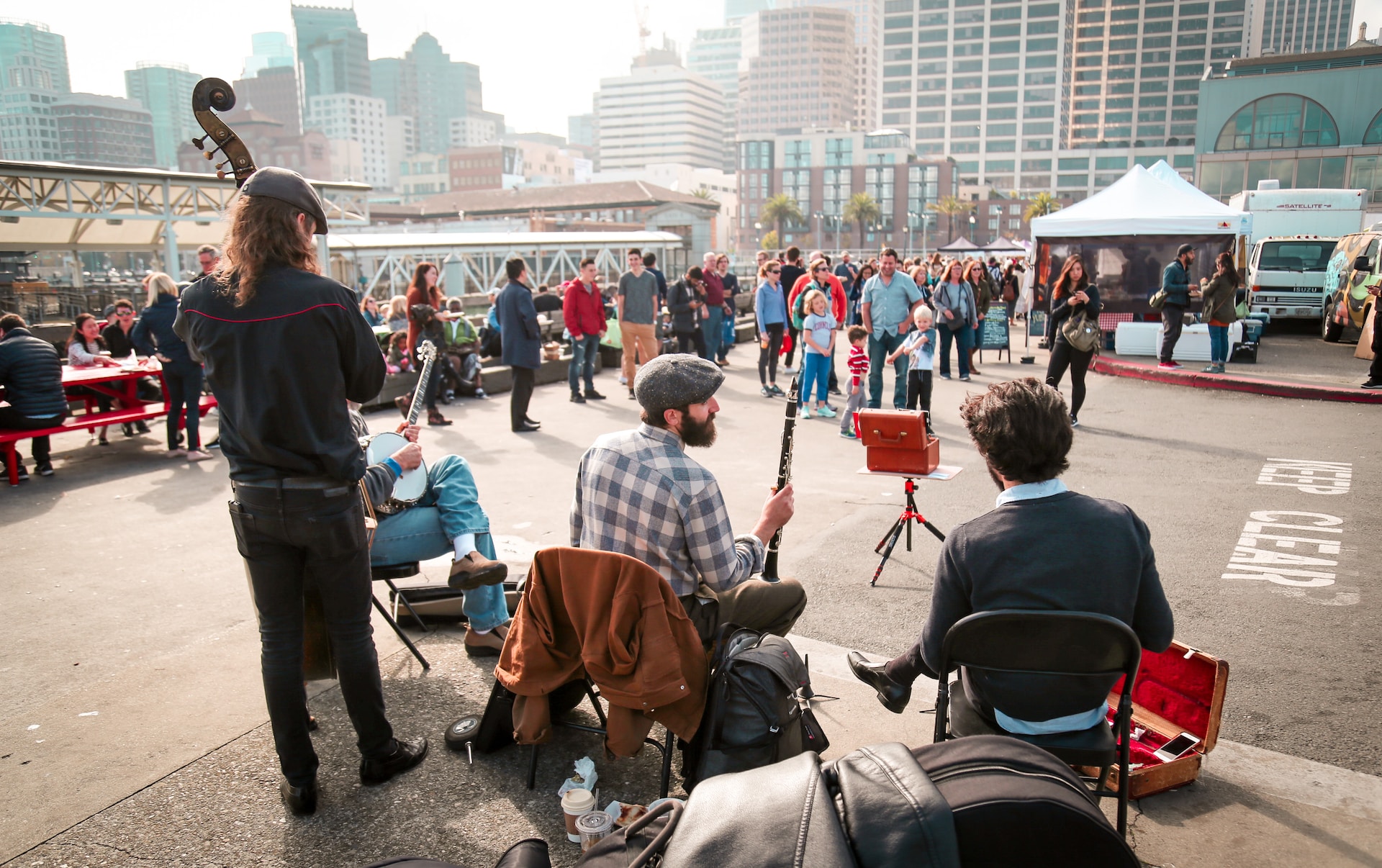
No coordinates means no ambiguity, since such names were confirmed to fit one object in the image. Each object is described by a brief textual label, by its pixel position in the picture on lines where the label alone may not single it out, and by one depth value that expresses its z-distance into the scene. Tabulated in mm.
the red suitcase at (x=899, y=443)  5227
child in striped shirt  9477
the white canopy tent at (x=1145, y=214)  16828
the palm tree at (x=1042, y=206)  101500
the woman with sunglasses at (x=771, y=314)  12344
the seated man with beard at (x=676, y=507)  2994
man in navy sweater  2336
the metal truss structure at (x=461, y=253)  33312
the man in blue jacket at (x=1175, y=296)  13750
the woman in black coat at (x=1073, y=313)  9258
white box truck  21094
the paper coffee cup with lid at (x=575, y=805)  2842
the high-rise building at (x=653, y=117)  186000
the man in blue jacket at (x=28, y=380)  7801
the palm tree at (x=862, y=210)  118000
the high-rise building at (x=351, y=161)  181500
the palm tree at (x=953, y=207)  112562
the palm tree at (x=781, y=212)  124188
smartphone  3188
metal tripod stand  5312
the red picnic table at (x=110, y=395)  7758
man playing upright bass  2764
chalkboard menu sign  16375
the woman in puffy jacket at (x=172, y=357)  8578
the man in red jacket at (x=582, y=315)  11648
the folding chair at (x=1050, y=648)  2184
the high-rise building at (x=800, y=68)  187500
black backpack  2725
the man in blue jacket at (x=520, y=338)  9938
